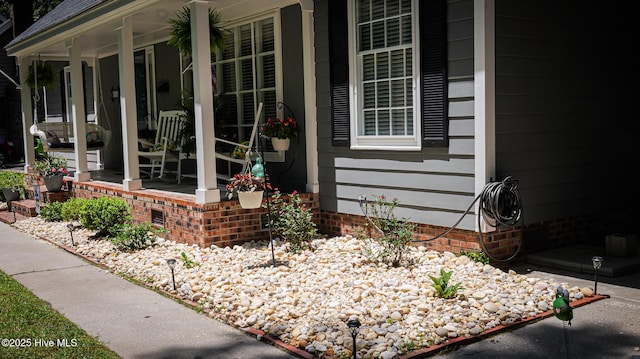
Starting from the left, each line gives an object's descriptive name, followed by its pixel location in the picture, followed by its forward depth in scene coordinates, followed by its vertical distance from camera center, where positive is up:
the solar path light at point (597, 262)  4.43 -1.01
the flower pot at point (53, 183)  9.73 -0.75
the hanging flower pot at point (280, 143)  7.21 -0.18
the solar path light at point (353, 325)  3.26 -1.04
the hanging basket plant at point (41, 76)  11.65 +1.09
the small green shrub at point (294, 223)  6.25 -0.96
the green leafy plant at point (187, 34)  7.17 +1.10
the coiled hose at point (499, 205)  5.03 -0.68
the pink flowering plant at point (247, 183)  6.32 -0.55
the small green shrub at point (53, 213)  9.24 -1.15
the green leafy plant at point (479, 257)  5.27 -1.13
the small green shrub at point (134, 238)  6.77 -1.15
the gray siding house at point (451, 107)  5.28 +0.15
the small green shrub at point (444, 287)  4.43 -1.16
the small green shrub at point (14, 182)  11.20 -0.84
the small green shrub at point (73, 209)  7.90 -0.99
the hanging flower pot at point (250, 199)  6.31 -0.70
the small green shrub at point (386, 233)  5.48 -1.00
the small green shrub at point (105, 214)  7.44 -0.97
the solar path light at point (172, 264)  5.01 -1.06
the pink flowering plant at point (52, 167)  9.81 -0.52
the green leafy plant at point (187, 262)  5.81 -1.22
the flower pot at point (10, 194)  10.65 -1.00
